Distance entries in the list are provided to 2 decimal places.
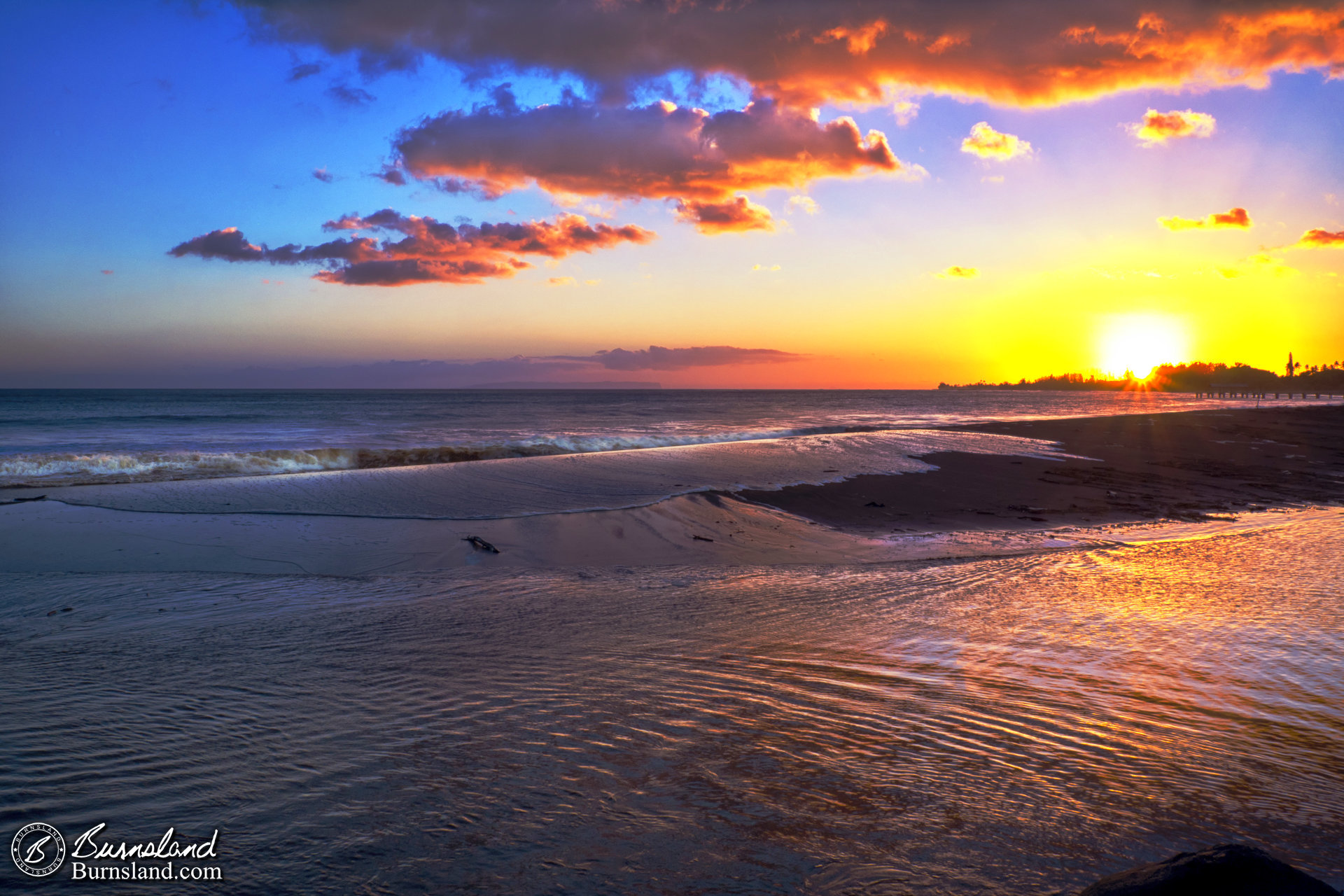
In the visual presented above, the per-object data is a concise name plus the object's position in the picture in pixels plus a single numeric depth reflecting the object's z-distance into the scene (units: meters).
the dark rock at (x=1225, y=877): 2.04
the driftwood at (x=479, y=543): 9.34
